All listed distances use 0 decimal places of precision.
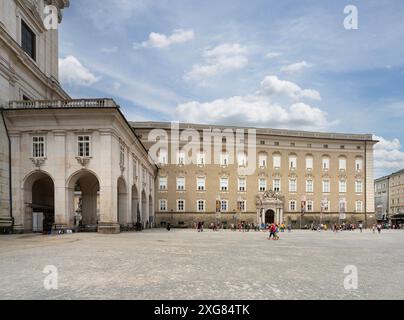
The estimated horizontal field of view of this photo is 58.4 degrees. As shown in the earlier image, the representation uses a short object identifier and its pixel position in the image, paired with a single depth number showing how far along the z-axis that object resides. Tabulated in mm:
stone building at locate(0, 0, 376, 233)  32281
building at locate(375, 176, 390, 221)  120600
